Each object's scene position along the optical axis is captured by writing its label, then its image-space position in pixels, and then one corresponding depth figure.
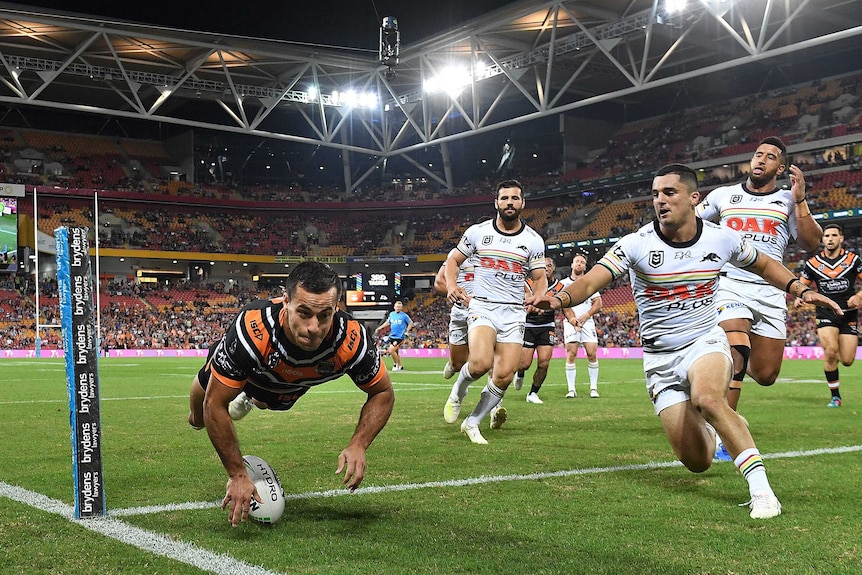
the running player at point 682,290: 5.16
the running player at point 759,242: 7.18
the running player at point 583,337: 13.29
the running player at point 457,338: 10.43
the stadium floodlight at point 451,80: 38.34
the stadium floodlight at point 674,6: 30.28
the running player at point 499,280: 8.52
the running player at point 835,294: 11.68
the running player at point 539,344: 12.82
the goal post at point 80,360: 4.41
